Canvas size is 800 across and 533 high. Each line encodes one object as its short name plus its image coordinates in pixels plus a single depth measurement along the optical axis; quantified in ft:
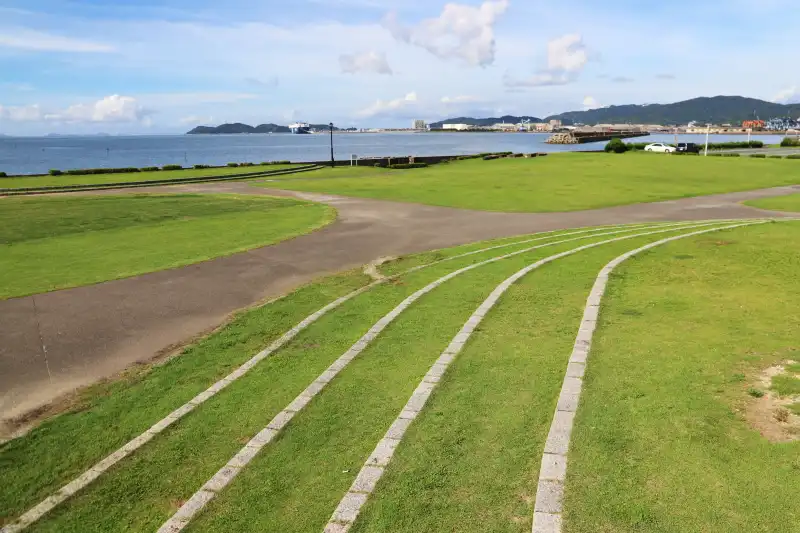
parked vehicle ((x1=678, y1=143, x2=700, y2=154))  240.61
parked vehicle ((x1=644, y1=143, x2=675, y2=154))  236.30
